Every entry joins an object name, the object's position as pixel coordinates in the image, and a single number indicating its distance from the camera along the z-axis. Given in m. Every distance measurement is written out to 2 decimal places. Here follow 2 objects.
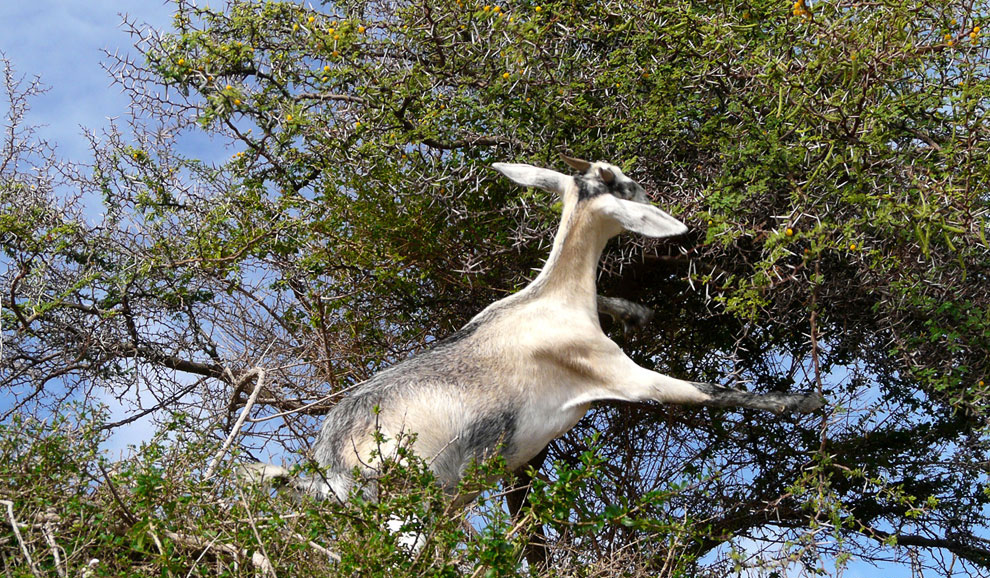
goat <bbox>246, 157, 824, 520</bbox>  4.82
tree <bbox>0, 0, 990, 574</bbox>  5.61
